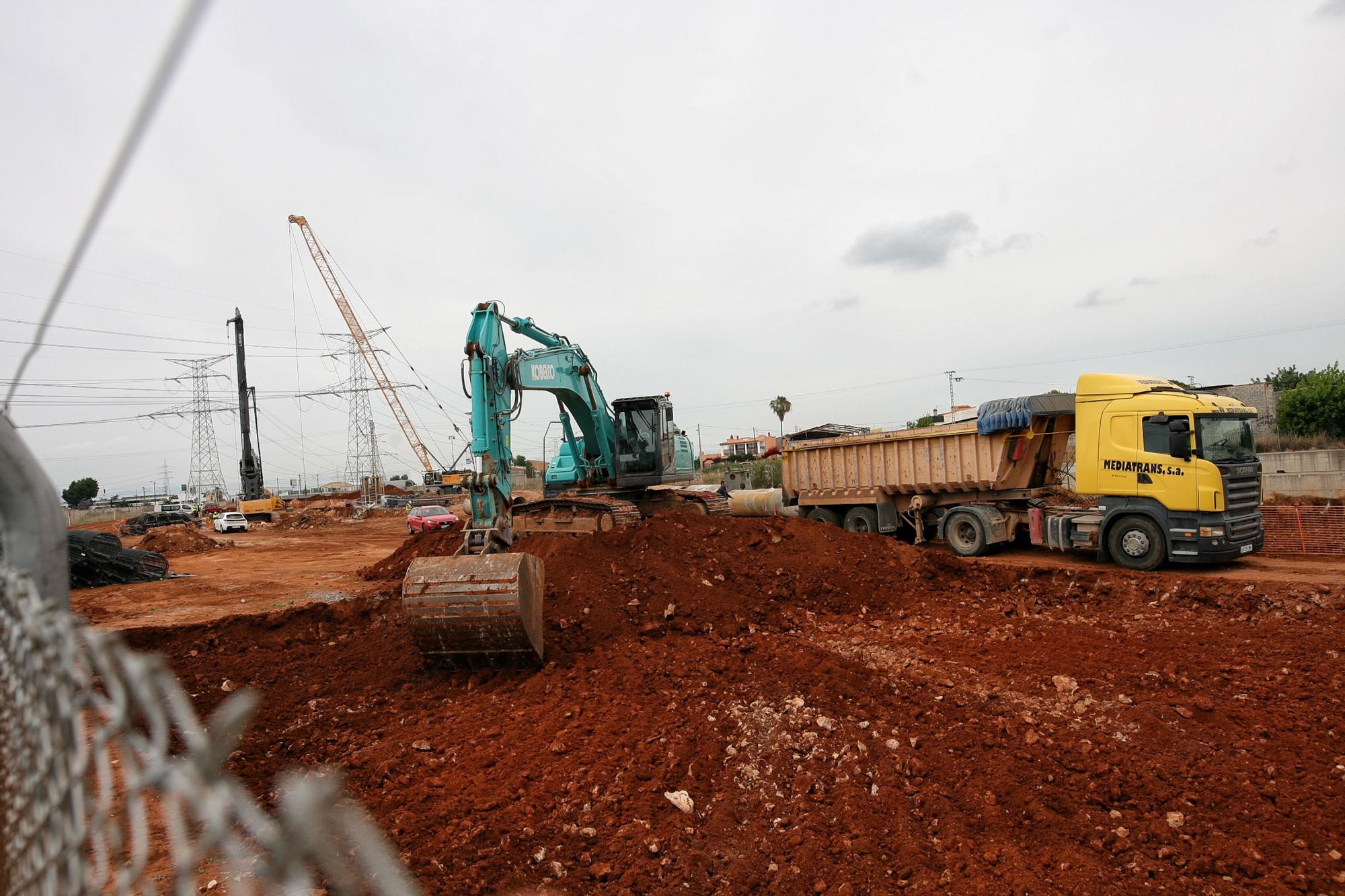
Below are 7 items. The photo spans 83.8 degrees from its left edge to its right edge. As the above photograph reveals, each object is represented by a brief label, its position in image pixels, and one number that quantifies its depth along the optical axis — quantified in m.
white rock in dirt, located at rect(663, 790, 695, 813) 4.12
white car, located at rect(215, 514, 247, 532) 33.19
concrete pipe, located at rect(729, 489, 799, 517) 16.83
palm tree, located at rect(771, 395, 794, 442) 61.41
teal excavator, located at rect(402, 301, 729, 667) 6.08
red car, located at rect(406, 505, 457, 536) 25.72
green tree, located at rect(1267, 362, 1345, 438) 24.00
